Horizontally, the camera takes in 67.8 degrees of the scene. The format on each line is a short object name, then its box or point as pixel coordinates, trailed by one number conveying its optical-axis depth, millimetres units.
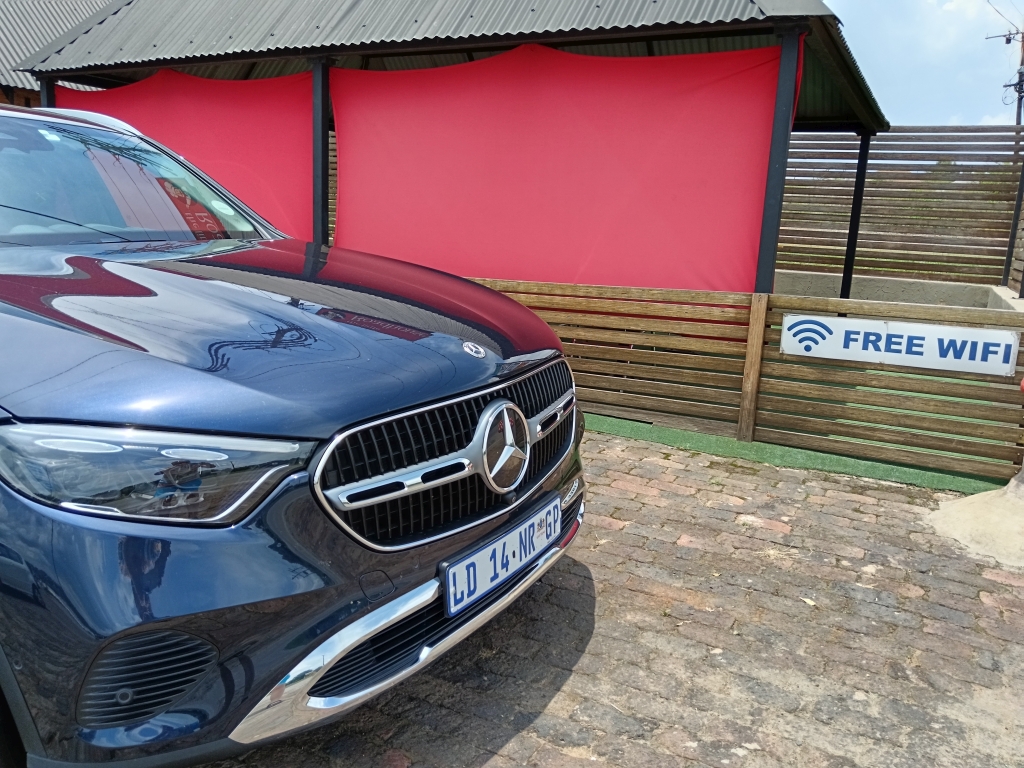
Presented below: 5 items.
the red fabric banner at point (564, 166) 5754
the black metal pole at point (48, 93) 8430
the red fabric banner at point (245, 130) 7395
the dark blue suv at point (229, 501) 1497
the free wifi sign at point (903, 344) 4461
